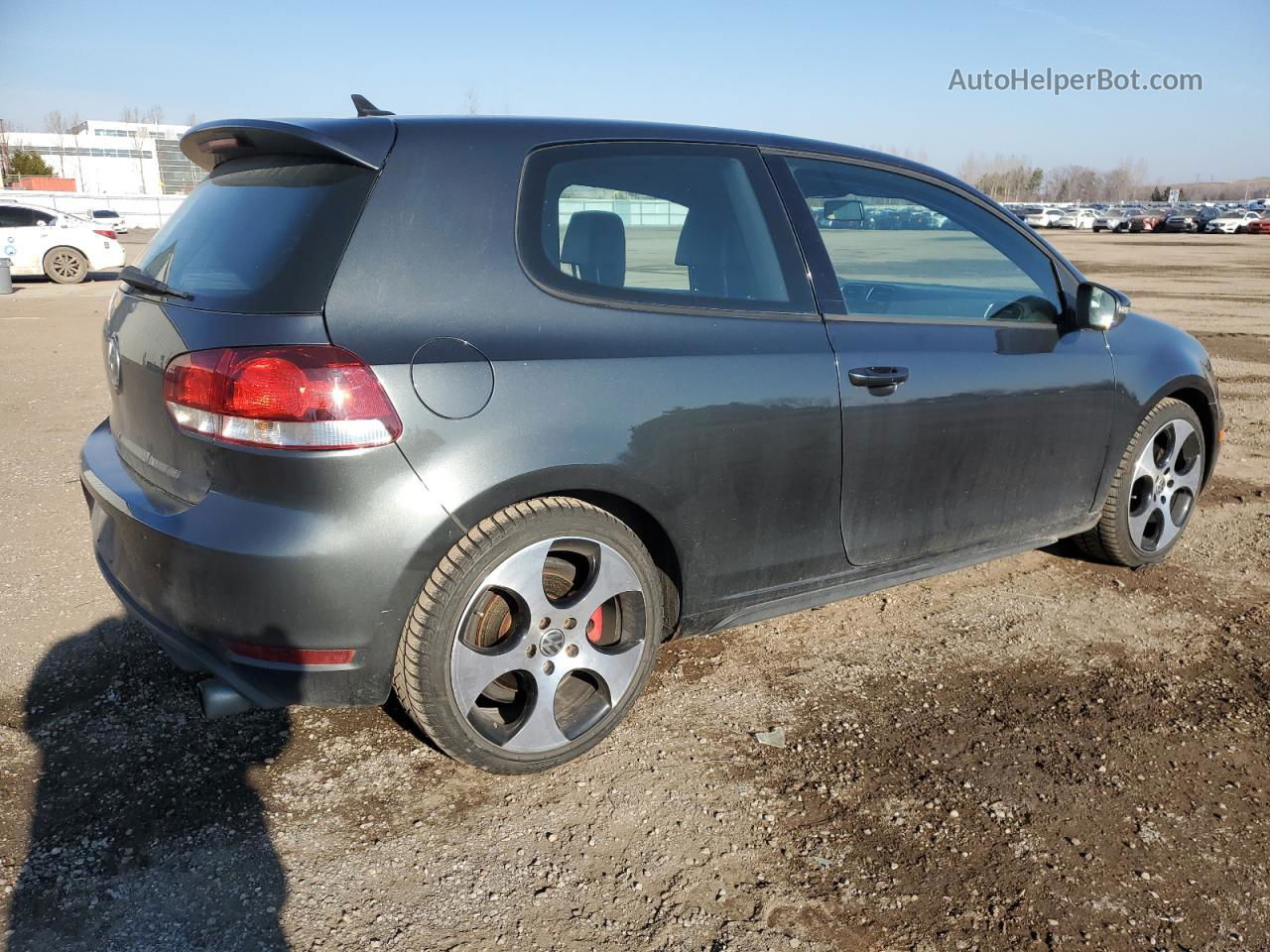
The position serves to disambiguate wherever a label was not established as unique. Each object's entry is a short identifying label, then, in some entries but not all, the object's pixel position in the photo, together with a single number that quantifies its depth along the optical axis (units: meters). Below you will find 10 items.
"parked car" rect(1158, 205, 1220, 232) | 59.91
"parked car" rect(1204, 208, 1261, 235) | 58.00
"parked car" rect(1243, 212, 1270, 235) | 56.31
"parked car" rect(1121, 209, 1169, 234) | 60.84
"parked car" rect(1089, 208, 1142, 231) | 62.06
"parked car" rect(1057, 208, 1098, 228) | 68.44
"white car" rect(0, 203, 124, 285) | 18.77
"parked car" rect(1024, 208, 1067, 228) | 66.38
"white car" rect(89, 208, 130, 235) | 38.25
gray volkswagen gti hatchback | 2.33
